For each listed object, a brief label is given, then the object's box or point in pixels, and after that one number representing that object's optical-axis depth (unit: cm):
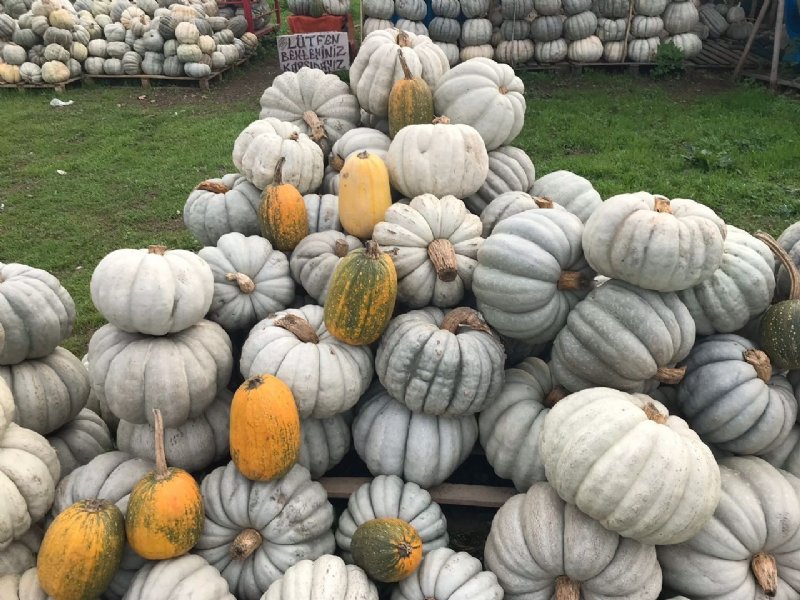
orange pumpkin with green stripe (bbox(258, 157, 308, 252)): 338
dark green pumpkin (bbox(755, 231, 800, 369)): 262
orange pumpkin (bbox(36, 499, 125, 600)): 228
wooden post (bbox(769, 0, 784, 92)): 928
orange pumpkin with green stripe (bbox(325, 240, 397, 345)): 274
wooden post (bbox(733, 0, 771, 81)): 953
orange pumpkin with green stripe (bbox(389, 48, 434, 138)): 372
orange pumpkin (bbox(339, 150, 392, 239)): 326
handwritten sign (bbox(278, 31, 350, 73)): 695
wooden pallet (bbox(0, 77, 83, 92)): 1135
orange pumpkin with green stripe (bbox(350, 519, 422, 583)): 237
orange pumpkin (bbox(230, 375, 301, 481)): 248
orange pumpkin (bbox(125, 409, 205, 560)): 232
